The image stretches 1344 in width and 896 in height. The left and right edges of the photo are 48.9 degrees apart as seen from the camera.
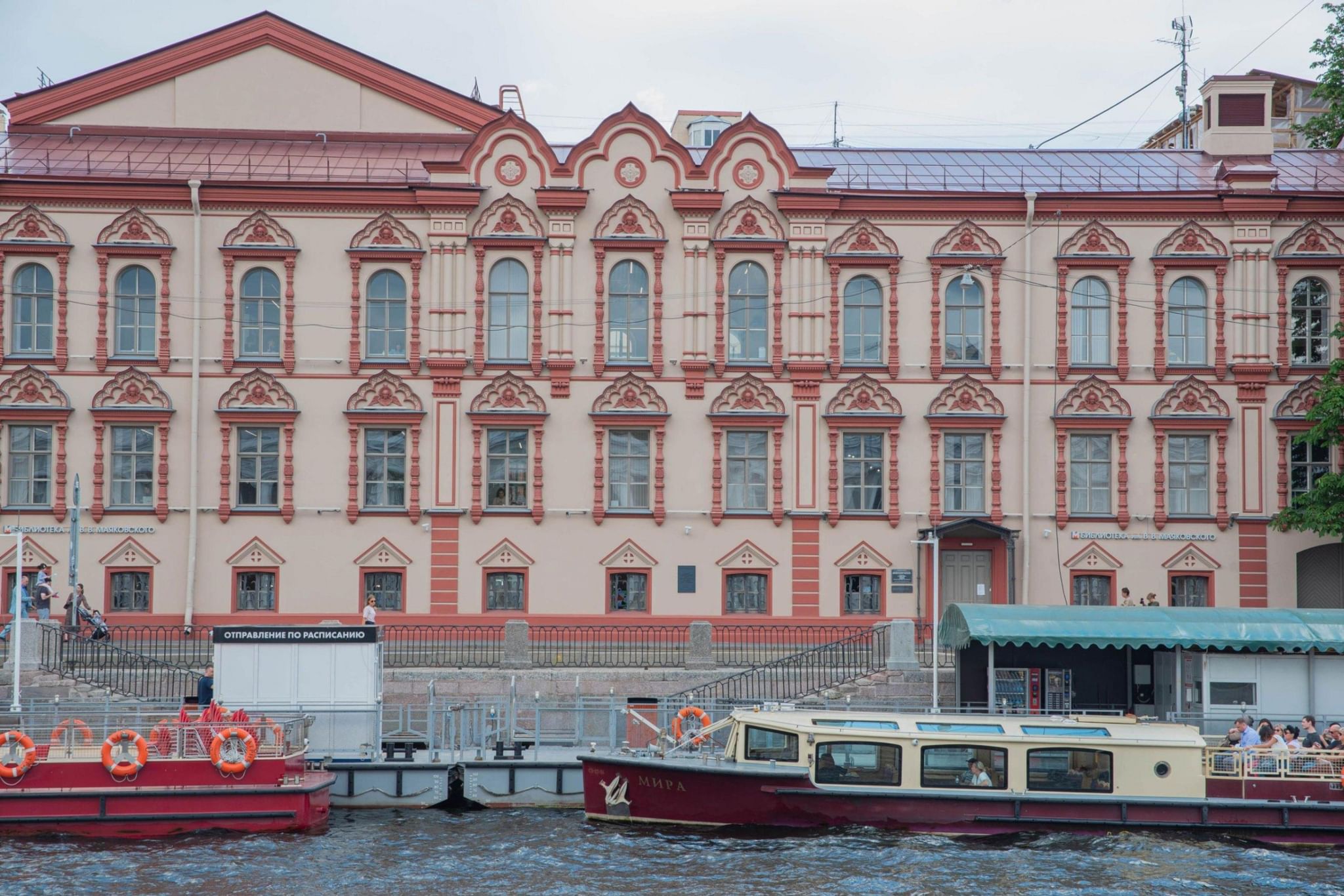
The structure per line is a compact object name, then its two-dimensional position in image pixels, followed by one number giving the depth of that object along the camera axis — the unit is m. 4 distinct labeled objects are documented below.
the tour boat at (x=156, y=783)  26.42
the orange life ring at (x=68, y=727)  27.09
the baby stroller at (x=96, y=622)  36.12
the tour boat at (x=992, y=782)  27.17
